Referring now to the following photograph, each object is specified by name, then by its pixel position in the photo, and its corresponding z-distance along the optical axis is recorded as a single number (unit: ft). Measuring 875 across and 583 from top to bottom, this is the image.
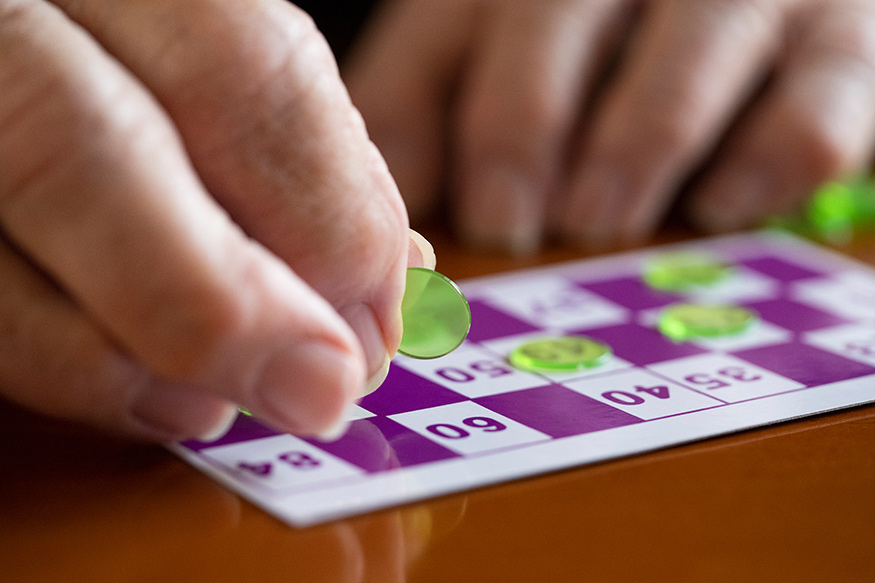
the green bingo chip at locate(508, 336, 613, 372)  2.13
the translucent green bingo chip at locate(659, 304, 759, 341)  2.20
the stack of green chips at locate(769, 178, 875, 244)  2.53
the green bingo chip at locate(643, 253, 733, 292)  2.35
